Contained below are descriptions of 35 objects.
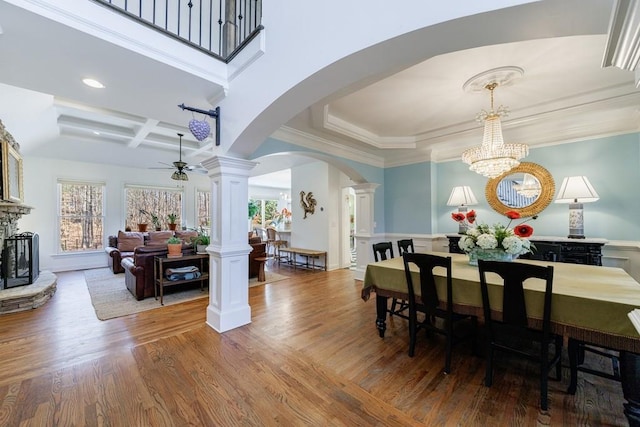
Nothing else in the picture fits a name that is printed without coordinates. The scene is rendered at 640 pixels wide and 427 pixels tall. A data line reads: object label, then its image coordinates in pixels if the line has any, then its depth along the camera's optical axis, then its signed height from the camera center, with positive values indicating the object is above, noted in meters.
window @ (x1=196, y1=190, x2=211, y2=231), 8.24 +0.07
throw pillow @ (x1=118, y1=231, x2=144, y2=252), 6.27 -0.73
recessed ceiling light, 2.39 +1.22
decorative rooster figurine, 6.78 +0.21
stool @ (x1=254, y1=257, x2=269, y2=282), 5.11 -1.15
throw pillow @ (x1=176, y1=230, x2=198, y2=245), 7.04 -0.65
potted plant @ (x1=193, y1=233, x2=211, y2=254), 4.37 -0.56
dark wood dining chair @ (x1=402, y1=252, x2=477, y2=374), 2.13 -0.80
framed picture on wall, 3.75 +0.60
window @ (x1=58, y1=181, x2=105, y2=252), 6.24 -0.09
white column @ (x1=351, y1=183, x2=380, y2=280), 5.42 -0.30
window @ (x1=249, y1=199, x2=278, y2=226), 10.86 +0.00
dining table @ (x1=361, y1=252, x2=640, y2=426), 1.46 -0.65
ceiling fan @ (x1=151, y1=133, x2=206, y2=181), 5.27 +0.85
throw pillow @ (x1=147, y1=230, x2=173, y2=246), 6.66 -0.67
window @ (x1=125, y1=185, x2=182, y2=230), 7.15 +0.19
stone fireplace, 3.60 -0.06
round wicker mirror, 4.02 +0.33
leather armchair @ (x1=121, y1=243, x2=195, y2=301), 3.97 -0.92
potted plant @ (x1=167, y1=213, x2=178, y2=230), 6.95 -0.30
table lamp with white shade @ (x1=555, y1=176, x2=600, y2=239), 3.21 +0.16
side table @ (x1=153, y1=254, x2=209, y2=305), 3.87 -0.91
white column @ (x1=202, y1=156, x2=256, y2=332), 2.95 -0.40
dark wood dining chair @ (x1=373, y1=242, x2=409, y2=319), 3.25 -0.52
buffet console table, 3.35 -0.52
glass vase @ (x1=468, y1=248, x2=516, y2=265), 2.44 -0.42
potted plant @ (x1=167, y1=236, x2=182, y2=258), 4.05 -0.58
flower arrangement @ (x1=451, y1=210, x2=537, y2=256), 2.35 -0.27
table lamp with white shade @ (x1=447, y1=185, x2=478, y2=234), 4.24 +0.22
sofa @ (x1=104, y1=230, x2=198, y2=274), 5.82 -0.76
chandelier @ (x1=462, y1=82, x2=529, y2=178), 2.96 +0.69
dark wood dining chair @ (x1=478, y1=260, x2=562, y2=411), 1.71 -0.76
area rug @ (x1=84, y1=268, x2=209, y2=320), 3.54 -1.38
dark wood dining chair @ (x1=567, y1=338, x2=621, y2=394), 1.77 -1.12
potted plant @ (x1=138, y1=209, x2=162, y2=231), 7.23 -0.22
